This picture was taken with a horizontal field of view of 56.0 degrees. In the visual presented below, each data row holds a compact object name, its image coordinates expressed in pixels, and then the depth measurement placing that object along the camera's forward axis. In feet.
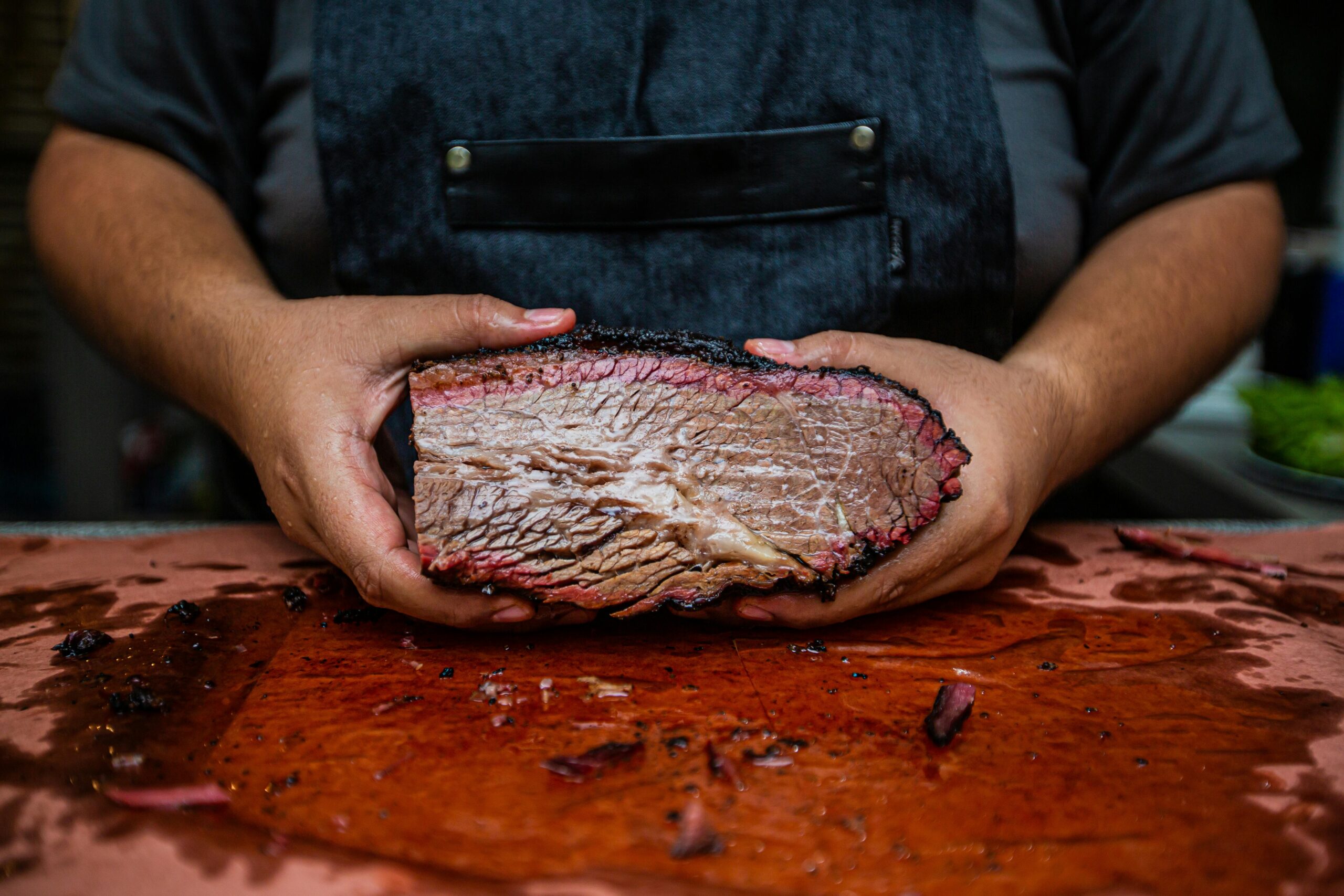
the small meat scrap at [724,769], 1.28
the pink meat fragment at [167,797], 1.24
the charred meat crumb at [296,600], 1.62
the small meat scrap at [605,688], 1.43
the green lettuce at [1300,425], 2.57
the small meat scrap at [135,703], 1.39
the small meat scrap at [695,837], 1.20
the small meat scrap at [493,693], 1.41
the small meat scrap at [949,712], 1.34
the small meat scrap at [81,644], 1.49
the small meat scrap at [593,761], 1.29
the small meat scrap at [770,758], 1.31
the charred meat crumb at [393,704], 1.39
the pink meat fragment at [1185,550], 1.76
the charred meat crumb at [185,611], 1.58
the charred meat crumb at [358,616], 1.59
